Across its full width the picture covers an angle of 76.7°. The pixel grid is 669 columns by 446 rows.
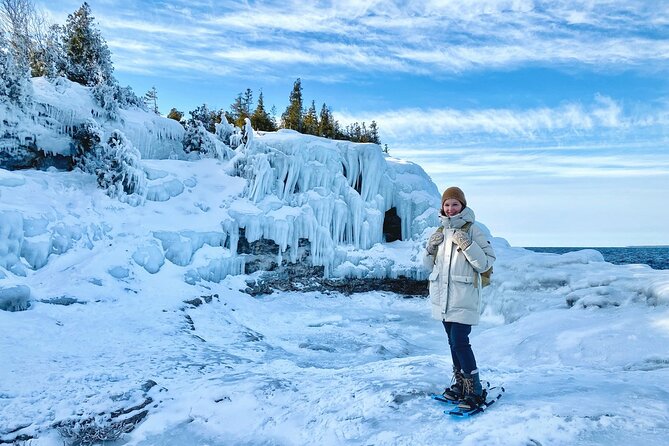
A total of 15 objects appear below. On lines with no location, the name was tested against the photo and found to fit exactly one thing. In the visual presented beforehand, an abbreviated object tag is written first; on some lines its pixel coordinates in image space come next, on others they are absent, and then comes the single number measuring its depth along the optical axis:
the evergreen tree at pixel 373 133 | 45.81
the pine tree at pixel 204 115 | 23.12
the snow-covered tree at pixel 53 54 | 17.17
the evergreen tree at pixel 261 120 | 34.03
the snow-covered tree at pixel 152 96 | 31.61
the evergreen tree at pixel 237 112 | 35.43
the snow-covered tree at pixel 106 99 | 16.84
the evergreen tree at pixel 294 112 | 39.34
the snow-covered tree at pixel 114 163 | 13.84
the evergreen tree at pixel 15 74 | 13.06
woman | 4.00
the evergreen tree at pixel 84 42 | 22.00
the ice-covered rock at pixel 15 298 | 8.01
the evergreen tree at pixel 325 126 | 38.43
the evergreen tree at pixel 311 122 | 37.43
